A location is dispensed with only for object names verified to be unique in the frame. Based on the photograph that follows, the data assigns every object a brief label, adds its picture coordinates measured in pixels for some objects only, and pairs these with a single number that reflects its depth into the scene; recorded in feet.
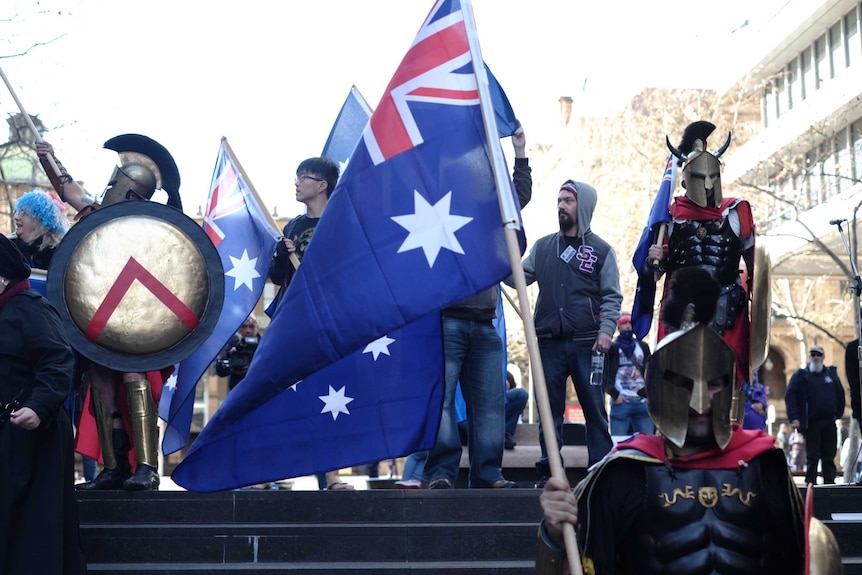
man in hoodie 28.84
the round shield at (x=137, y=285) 25.95
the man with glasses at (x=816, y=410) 48.70
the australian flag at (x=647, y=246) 29.25
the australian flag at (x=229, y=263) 30.17
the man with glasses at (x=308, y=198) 29.96
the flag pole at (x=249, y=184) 32.04
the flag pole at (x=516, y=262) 13.66
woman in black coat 20.94
